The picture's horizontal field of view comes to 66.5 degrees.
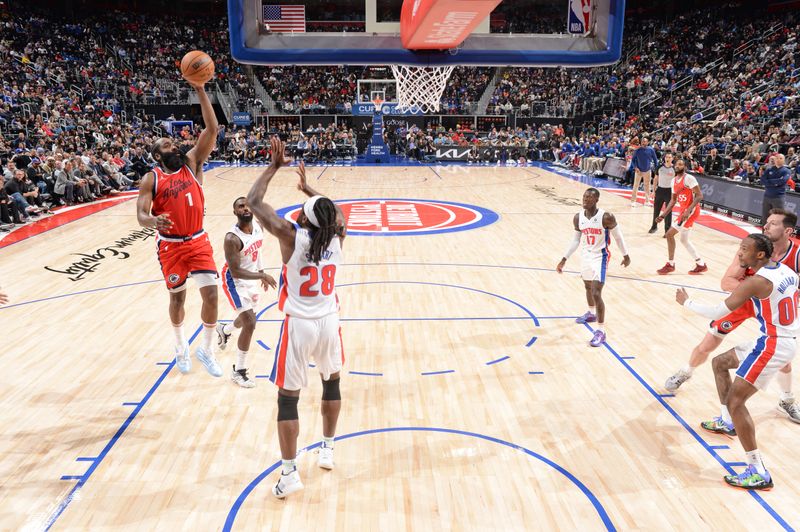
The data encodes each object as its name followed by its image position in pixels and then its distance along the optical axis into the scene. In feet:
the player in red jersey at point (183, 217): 16.43
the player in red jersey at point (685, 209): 28.17
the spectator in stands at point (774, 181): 31.95
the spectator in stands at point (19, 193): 38.99
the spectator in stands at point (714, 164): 54.95
